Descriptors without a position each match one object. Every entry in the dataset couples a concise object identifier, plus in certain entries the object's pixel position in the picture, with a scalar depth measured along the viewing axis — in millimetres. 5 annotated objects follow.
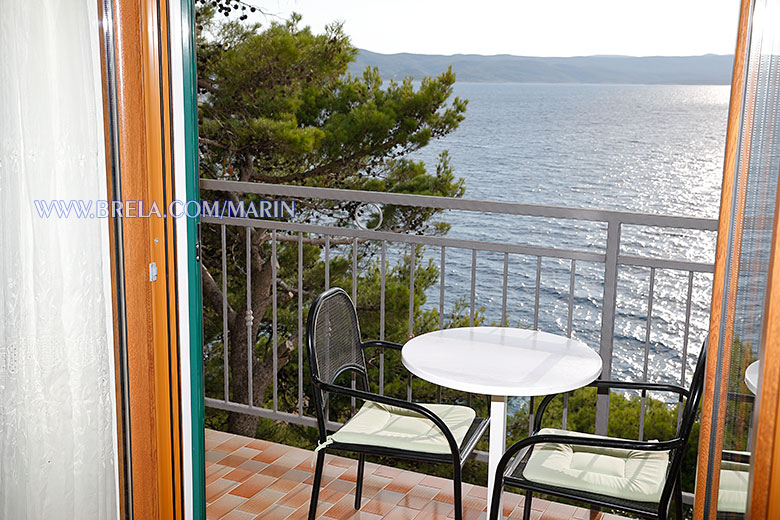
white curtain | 1632
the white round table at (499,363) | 2215
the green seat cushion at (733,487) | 1572
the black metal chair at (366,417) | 2395
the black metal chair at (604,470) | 2137
